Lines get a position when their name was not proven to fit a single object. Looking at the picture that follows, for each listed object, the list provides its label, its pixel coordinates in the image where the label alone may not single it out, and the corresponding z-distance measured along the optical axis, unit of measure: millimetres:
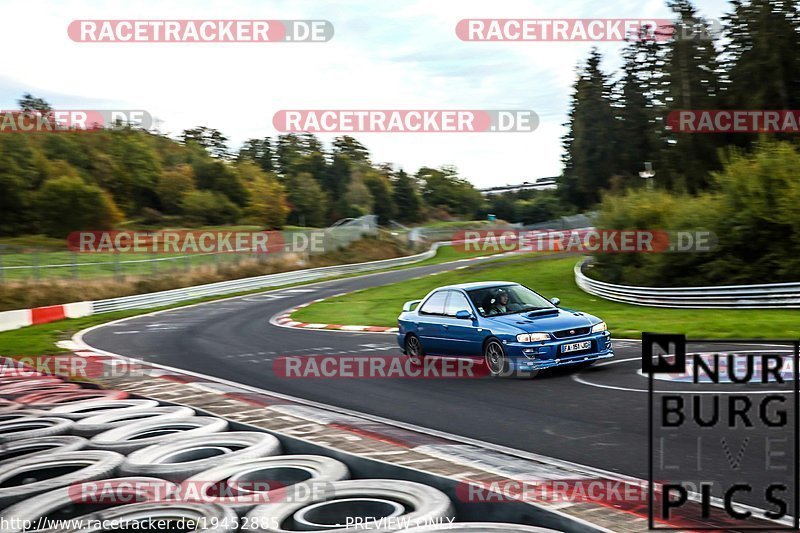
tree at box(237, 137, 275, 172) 130500
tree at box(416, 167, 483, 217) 130375
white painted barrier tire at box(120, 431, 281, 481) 6285
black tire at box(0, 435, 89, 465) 7273
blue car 11367
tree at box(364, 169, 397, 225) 111188
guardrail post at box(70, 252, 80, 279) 33562
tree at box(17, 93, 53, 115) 130950
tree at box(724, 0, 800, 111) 47000
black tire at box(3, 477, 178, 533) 5254
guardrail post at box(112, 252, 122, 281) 35994
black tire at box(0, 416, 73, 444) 7953
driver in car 12398
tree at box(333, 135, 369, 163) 140738
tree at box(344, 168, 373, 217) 103562
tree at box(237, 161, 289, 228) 86500
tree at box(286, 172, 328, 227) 96312
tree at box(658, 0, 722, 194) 52500
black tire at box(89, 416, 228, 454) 7371
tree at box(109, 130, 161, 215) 83625
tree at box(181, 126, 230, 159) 140500
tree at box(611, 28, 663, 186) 70312
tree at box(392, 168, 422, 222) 114250
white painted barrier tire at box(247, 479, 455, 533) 4980
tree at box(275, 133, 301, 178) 128125
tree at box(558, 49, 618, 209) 74625
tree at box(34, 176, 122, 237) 62906
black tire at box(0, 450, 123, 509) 6078
